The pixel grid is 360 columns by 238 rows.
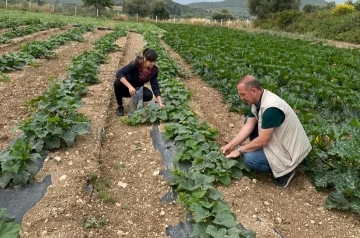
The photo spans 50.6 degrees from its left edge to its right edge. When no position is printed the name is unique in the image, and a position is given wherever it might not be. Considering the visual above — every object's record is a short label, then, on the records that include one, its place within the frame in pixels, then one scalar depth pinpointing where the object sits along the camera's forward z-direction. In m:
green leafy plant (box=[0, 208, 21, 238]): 2.59
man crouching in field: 4.16
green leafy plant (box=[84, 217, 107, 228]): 3.48
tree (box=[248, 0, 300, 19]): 43.25
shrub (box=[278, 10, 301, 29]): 35.06
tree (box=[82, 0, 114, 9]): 53.44
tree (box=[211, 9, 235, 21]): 68.38
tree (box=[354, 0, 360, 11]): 39.41
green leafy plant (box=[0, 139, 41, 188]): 3.91
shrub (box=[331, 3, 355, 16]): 33.22
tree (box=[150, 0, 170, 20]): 60.22
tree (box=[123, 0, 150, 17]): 64.19
